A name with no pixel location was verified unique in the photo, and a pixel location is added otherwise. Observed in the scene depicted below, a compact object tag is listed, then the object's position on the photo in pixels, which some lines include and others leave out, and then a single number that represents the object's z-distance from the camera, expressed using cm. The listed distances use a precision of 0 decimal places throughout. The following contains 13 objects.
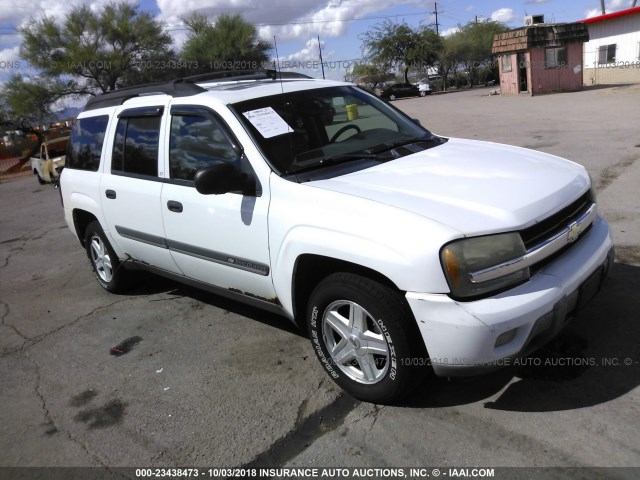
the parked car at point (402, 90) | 4675
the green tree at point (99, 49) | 4131
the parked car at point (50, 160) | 1815
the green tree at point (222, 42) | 4800
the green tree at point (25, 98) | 4112
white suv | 263
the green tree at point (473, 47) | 5556
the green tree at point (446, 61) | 5512
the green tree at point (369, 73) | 5574
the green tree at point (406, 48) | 5538
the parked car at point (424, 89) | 4854
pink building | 2914
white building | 3050
